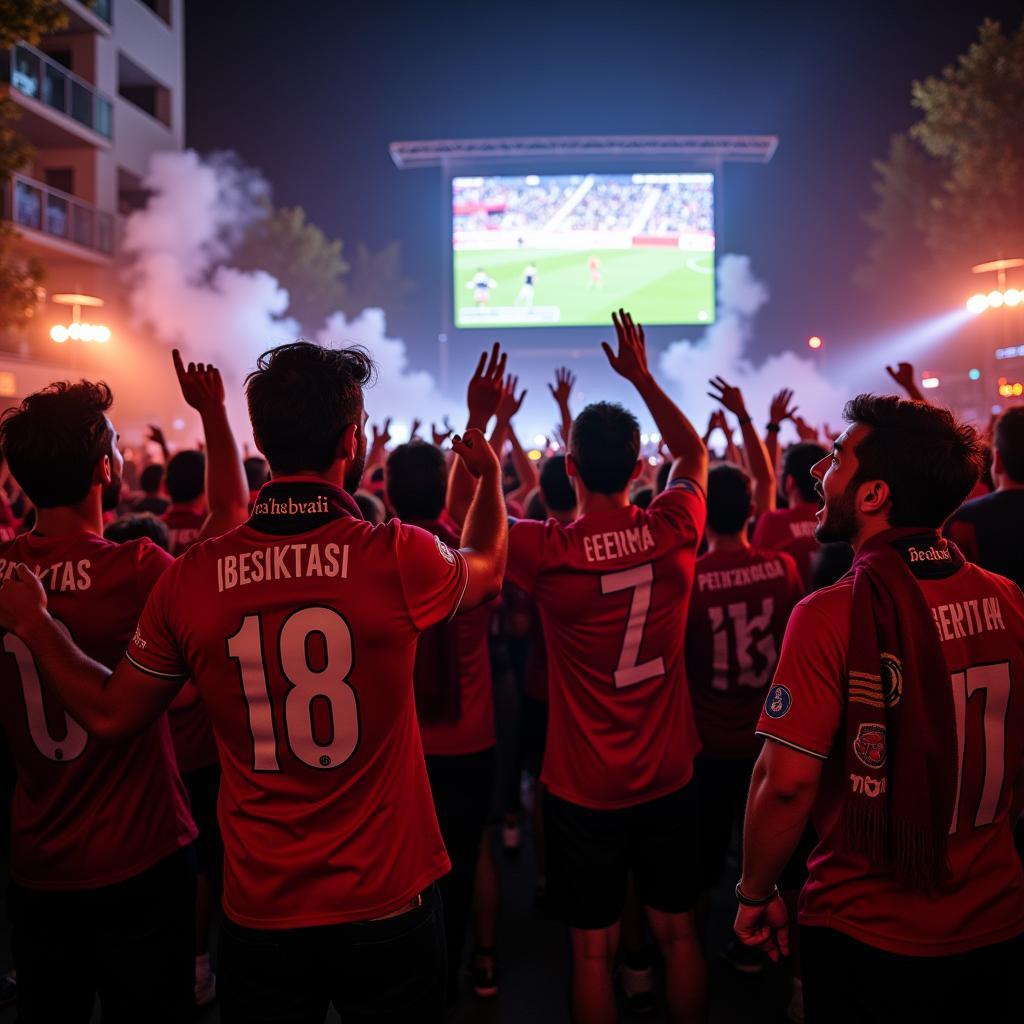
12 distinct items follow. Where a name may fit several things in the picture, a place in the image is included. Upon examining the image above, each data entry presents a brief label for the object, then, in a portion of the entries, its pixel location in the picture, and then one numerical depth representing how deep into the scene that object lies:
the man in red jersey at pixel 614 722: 2.92
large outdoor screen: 22.81
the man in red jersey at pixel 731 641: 3.61
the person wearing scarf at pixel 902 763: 1.85
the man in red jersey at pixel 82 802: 2.25
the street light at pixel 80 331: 14.47
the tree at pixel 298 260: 23.75
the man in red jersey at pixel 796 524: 4.48
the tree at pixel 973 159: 20.72
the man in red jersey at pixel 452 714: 3.28
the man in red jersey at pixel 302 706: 1.88
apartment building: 16.41
